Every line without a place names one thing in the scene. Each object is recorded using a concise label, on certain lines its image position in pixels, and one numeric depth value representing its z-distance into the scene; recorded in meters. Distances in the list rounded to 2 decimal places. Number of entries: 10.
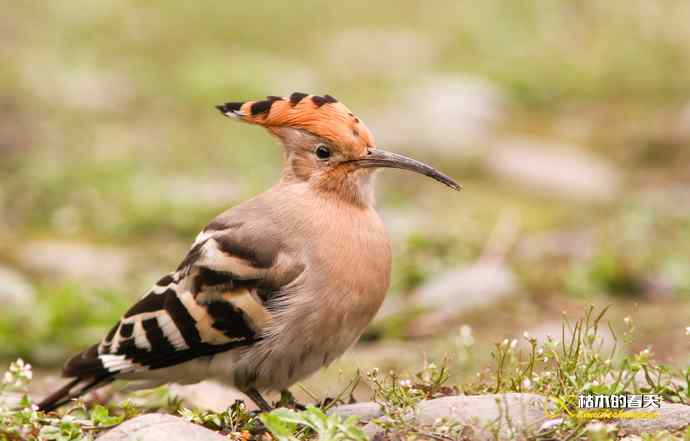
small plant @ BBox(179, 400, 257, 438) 5.86
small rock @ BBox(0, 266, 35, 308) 9.68
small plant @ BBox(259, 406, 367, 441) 5.26
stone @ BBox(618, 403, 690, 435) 5.49
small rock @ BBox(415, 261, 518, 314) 9.79
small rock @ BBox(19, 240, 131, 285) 10.81
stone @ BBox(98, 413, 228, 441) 5.38
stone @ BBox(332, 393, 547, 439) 5.34
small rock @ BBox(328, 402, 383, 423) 5.97
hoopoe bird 6.50
